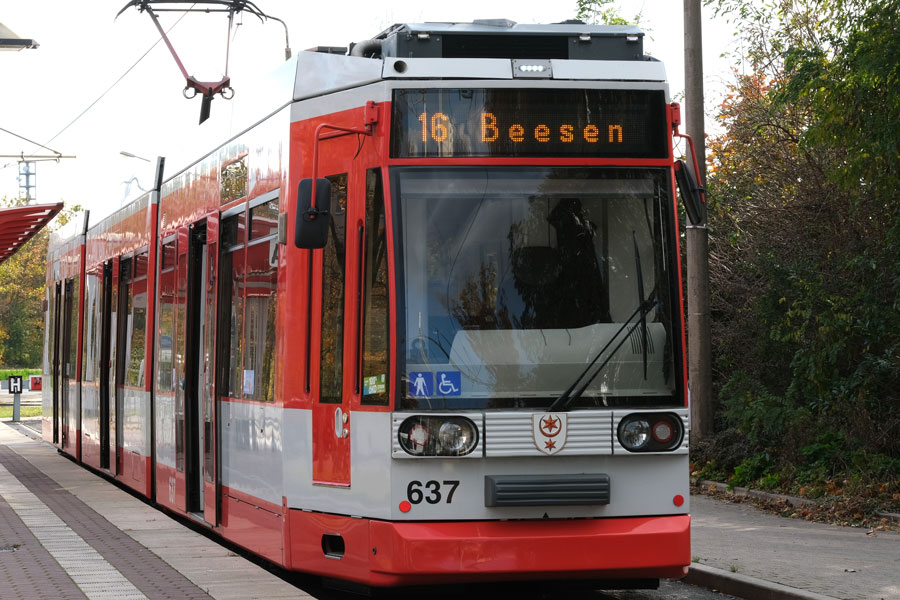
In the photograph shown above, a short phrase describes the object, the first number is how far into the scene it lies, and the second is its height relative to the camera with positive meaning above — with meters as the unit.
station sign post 37.47 -0.12
